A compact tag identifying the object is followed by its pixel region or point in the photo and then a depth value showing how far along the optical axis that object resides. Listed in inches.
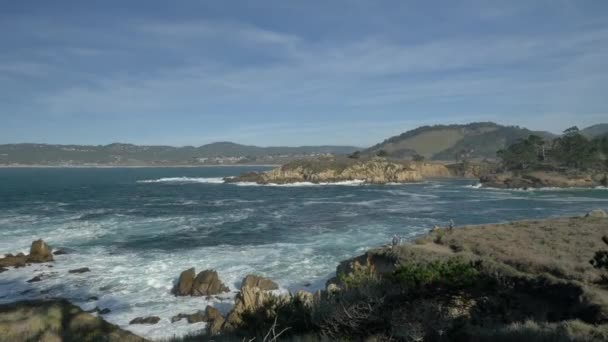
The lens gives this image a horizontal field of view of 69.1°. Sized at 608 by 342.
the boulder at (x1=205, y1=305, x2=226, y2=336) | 627.3
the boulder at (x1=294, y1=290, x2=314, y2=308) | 431.2
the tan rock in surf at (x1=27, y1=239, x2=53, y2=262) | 1067.3
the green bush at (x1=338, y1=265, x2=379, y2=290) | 426.6
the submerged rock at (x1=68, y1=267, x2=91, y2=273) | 965.8
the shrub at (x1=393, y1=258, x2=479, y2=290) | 394.6
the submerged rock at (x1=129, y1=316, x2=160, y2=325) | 675.4
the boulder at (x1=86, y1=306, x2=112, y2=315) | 717.9
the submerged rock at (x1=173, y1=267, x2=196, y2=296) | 827.4
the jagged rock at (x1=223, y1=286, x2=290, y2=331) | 466.9
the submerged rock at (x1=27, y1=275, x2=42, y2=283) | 913.5
